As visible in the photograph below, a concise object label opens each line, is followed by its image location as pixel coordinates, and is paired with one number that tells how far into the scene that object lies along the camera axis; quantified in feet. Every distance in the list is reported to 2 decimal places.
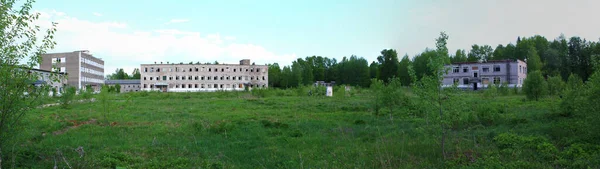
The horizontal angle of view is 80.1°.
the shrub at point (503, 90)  134.51
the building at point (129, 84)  394.19
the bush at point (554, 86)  103.91
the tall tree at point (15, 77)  23.31
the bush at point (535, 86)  89.92
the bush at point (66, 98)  93.09
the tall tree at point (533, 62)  260.01
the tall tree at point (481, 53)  352.28
